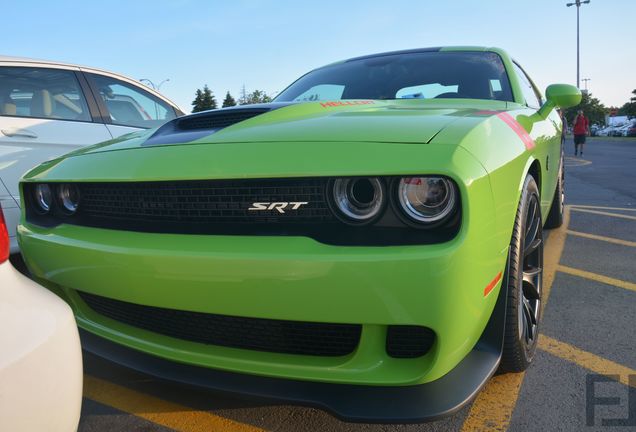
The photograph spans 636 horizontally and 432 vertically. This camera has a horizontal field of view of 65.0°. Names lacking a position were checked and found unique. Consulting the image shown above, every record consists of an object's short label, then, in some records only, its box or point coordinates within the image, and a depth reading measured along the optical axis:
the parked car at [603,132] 50.56
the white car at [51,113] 3.49
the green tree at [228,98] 73.81
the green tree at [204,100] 70.76
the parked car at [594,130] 56.14
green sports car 1.32
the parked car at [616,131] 45.88
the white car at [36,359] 1.02
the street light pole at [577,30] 41.88
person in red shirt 15.61
